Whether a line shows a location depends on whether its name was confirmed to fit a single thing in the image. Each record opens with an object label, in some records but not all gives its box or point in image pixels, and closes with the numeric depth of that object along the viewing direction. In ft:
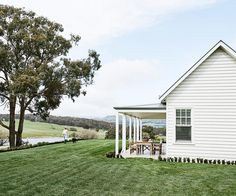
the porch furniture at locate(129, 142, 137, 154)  45.33
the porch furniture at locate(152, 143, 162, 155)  43.16
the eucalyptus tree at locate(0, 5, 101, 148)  66.76
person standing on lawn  68.30
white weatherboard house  36.97
